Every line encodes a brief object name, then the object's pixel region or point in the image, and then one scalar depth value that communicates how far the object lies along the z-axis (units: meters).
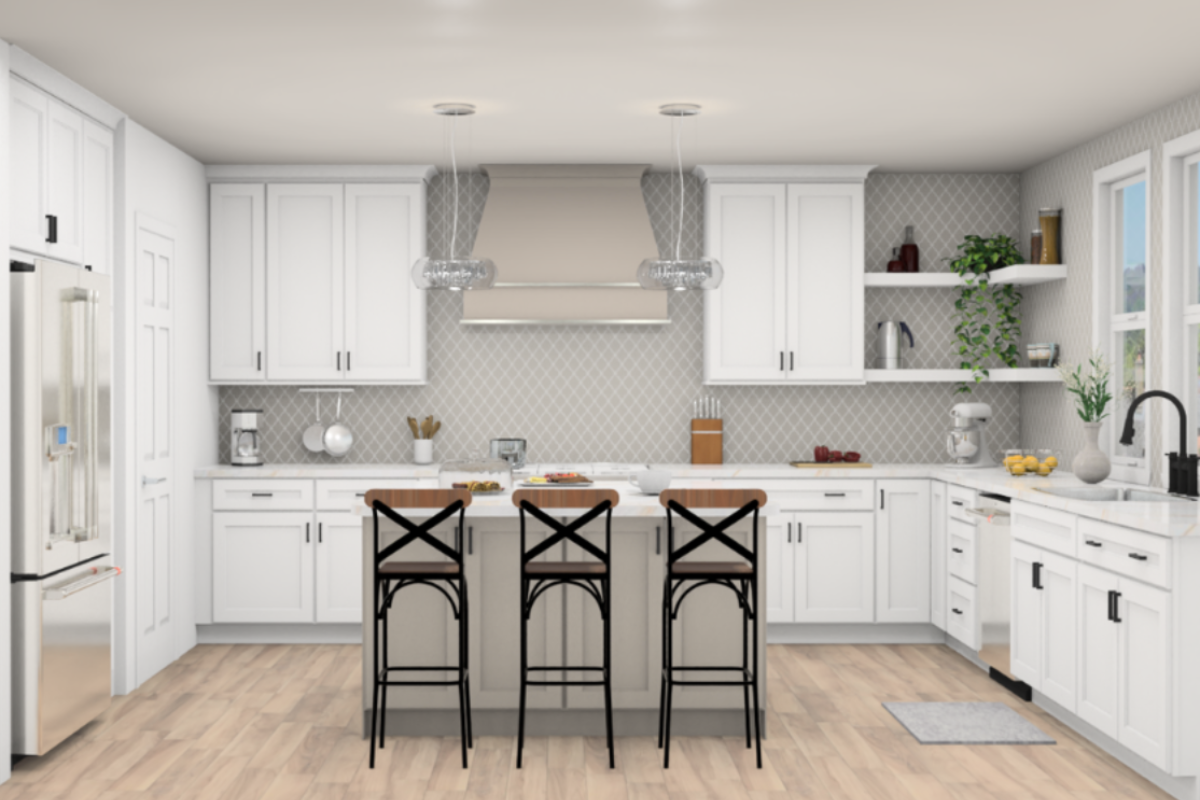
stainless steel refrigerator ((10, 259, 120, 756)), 3.76
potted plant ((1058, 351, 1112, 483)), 4.68
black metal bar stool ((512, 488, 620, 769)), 3.78
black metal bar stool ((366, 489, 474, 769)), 3.79
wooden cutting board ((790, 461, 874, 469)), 6.02
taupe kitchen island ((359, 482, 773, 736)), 4.18
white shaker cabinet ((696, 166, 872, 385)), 6.08
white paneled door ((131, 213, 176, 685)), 5.05
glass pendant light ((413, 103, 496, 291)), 4.55
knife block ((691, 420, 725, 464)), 6.24
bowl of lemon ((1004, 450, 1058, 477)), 5.26
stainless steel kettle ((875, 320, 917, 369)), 6.18
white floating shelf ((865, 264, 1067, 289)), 5.79
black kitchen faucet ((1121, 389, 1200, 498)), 4.23
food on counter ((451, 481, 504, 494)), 4.30
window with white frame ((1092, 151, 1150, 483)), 5.04
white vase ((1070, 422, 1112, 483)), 4.68
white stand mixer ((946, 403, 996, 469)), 5.91
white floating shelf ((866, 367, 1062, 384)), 6.10
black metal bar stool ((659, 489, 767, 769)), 3.78
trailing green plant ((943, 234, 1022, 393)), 6.12
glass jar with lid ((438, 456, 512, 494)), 4.32
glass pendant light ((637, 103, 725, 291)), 4.51
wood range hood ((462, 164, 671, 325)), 6.07
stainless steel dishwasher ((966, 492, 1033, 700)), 4.84
